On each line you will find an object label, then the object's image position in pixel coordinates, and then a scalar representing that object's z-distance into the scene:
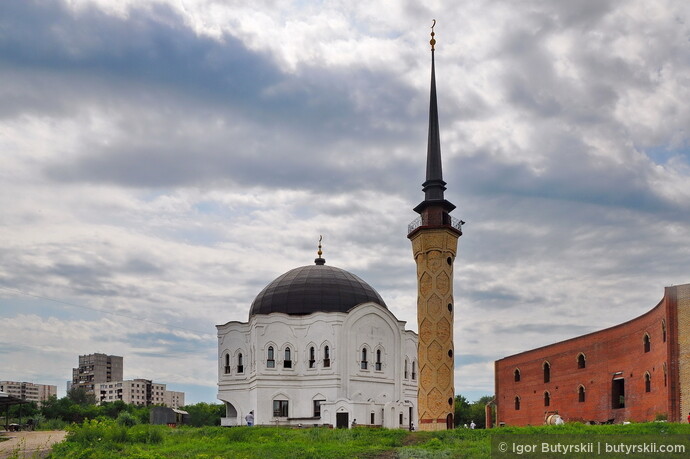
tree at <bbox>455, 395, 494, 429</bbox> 79.00
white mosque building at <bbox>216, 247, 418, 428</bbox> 48.44
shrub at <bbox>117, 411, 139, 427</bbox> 46.88
